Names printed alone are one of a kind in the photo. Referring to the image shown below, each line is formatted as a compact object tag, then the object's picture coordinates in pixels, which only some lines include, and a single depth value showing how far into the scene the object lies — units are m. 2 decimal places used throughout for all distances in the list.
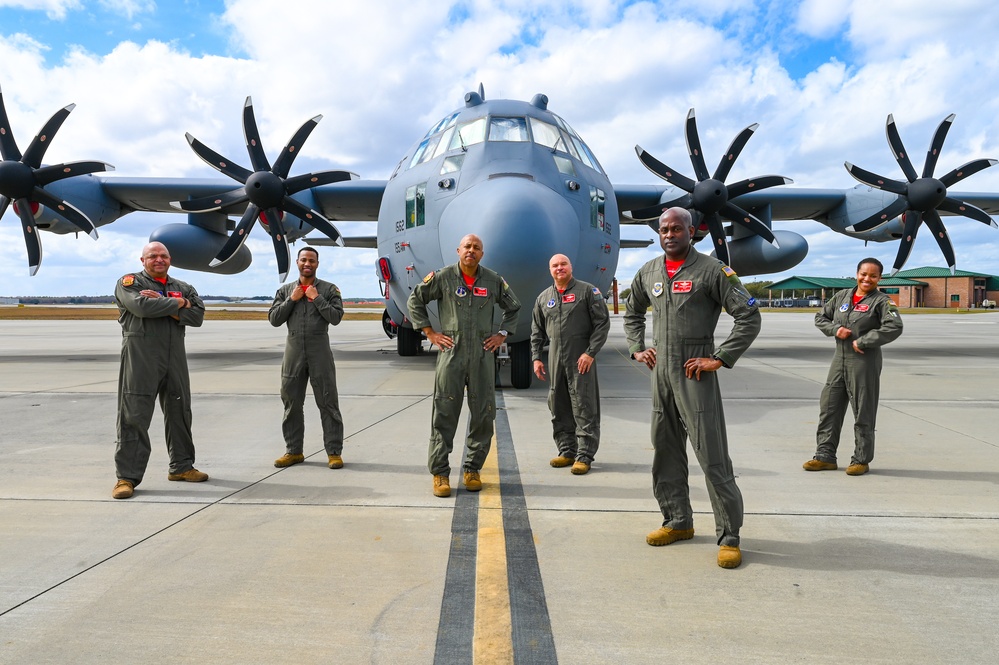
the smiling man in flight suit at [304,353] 5.22
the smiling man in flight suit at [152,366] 4.43
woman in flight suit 4.88
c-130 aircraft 7.90
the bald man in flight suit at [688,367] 3.29
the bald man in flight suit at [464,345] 4.56
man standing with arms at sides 5.10
